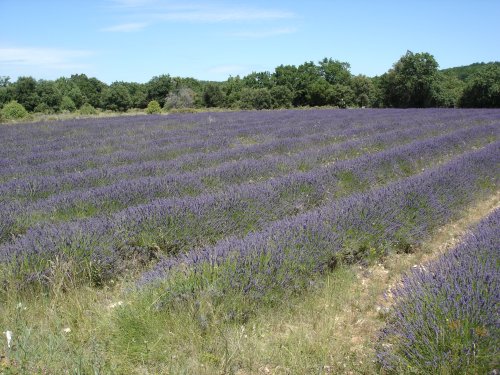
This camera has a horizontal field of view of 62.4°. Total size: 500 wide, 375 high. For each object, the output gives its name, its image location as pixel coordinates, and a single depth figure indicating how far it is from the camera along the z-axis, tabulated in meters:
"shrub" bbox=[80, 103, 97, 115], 34.70
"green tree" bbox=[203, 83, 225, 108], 50.78
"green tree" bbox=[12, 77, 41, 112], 43.59
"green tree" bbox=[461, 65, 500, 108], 34.28
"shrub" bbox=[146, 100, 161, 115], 36.06
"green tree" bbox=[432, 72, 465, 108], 39.01
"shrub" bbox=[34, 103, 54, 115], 42.09
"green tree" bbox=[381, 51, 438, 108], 41.12
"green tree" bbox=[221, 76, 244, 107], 54.53
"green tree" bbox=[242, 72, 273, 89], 65.31
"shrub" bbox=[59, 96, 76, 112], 45.60
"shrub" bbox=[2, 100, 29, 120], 29.44
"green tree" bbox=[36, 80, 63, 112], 44.00
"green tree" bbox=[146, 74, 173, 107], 60.18
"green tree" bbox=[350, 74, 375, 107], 55.81
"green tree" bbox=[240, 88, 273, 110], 46.88
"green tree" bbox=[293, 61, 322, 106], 56.09
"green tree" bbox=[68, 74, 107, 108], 60.34
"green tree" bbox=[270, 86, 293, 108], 51.07
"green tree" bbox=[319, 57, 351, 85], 68.38
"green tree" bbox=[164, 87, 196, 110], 42.78
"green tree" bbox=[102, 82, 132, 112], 56.91
